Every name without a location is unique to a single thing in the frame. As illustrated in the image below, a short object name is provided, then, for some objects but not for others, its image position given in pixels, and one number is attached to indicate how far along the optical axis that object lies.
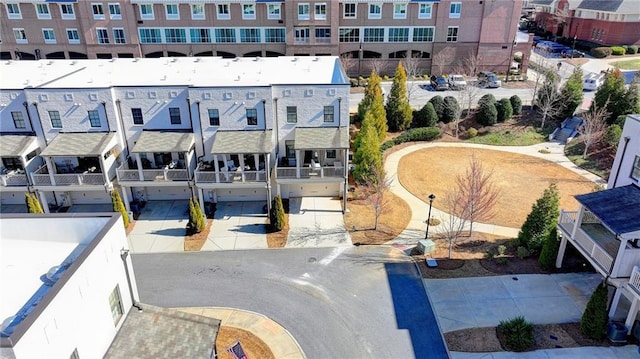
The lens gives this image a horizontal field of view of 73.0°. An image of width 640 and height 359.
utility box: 24.02
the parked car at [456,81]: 52.16
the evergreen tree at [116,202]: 26.37
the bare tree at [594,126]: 34.85
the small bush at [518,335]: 17.66
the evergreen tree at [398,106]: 39.97
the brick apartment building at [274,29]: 55.97
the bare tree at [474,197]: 23.03
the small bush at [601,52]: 68.94
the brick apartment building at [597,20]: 71.06
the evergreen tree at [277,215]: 26.05
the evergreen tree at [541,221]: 22.48
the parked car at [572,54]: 70.94
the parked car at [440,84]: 53.62
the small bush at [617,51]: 69.56
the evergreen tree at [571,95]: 40.38
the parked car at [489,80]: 54.41
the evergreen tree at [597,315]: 17.67
